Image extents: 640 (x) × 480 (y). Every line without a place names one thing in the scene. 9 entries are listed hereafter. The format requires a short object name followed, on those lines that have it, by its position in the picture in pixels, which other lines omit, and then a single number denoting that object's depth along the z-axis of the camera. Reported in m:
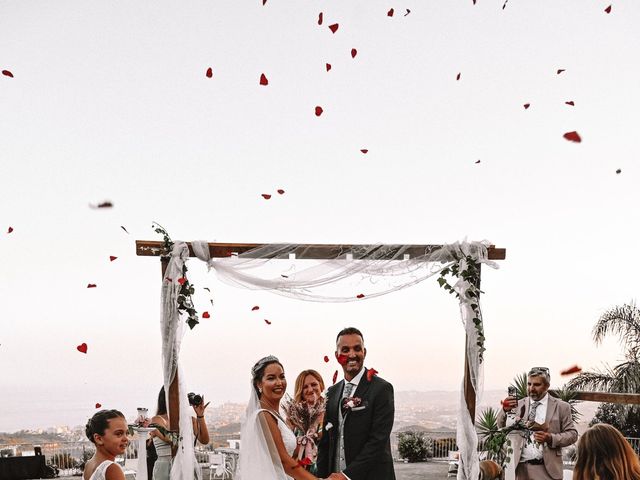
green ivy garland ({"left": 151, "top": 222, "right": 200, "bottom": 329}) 6.73
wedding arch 6.76
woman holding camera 6.82
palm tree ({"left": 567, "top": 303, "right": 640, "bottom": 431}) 11.53
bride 4.84
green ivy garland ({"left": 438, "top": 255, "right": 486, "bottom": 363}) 6.97
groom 4.82
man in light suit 5.99
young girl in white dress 3.72
